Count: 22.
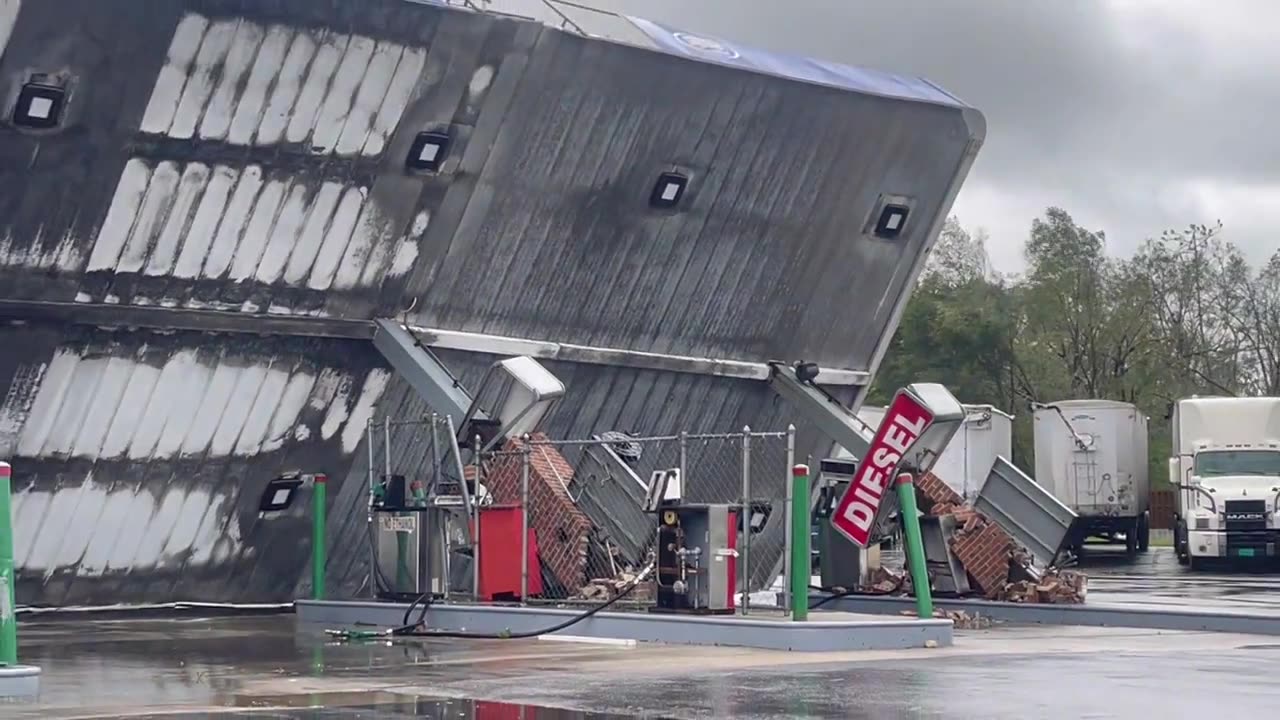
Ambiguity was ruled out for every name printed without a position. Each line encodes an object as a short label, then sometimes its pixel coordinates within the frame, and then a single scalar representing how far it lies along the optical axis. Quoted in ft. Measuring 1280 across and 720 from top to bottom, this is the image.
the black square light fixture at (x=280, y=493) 70.08
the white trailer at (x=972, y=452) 141.49
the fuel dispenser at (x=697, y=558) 56.65
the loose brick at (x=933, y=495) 71.61
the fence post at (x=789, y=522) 54.13
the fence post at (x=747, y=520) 56.03
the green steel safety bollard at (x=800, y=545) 53.62
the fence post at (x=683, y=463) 59.36
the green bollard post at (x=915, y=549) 56.75
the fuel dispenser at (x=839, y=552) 71.92
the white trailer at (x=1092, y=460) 145.89
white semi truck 120.47
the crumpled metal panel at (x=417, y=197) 58.90
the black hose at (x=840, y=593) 69.51
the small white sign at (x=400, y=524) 64.49
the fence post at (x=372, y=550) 66.59
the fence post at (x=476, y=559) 62.64
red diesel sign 64.85
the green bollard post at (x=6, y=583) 40.98
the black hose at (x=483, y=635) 57.00
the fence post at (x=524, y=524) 62.44
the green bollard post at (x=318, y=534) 68.44
